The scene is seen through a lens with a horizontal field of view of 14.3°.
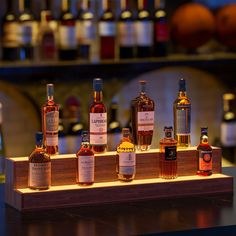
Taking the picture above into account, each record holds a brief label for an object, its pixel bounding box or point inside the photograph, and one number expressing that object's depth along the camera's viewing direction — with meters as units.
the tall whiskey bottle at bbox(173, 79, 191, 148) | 2.74
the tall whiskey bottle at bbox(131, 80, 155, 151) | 2.69
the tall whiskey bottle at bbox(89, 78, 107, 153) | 2.60
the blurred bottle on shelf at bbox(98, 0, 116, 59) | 4.23
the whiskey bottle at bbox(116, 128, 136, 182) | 2.56
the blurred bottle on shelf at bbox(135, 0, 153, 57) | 4.26
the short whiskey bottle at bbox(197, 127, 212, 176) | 2.70
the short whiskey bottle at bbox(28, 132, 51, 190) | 2.45
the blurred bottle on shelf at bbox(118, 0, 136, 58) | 4.25
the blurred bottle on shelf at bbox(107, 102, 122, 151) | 4.19
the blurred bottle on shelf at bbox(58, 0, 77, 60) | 4.15
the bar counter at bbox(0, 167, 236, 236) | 2.22
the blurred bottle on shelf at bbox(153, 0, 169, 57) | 4.35
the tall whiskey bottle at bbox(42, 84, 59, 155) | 2.59
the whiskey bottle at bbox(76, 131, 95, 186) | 2.51
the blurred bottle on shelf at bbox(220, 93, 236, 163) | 4.56
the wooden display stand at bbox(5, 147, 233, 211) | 2.47
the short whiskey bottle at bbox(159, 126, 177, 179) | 2.61
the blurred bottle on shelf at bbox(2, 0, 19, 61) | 4.08
